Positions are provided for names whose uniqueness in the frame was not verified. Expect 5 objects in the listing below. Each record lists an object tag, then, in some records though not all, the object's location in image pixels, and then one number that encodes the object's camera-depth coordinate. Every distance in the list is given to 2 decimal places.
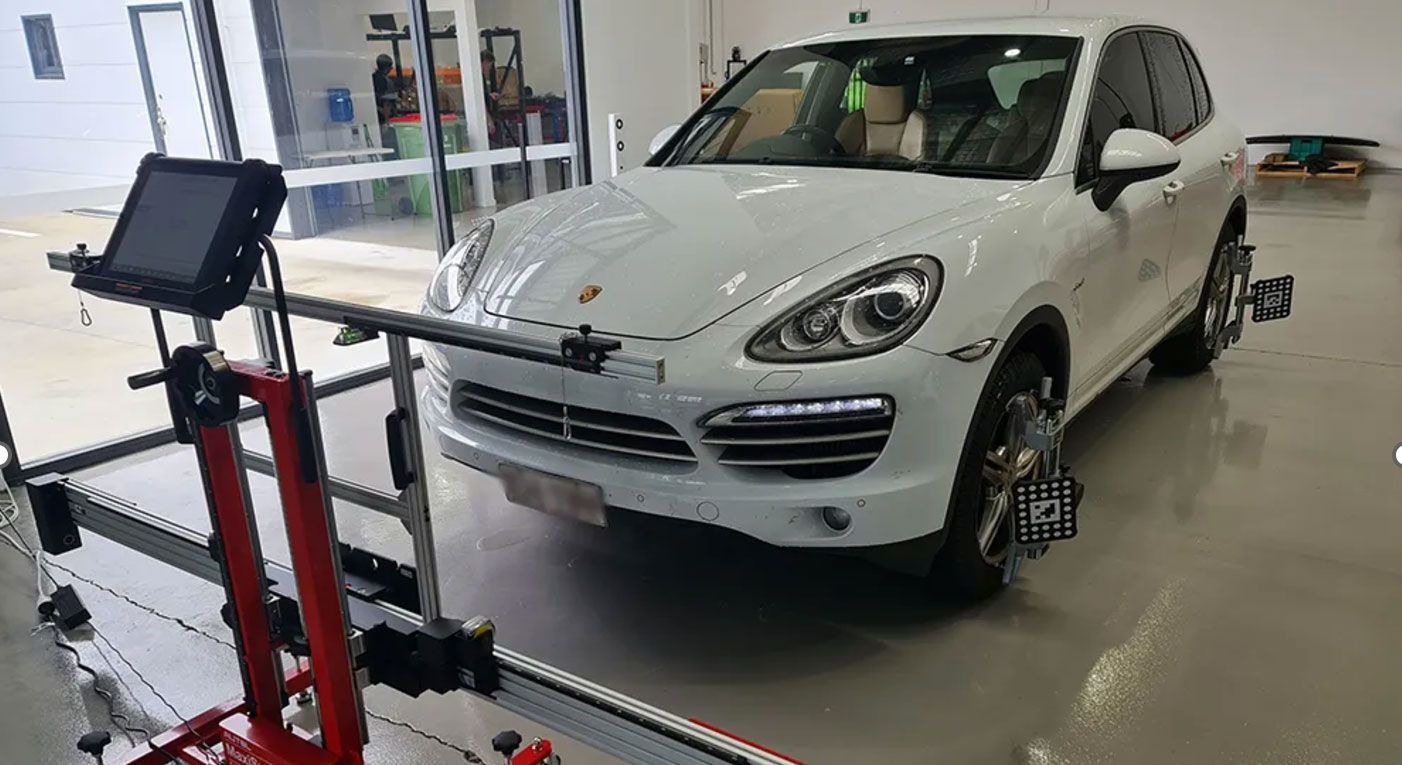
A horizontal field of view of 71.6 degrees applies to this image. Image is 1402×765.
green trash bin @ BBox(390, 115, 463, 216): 4.95
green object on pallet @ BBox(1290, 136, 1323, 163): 10.51
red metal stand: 1.61
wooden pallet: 10.09
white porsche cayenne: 1.96
